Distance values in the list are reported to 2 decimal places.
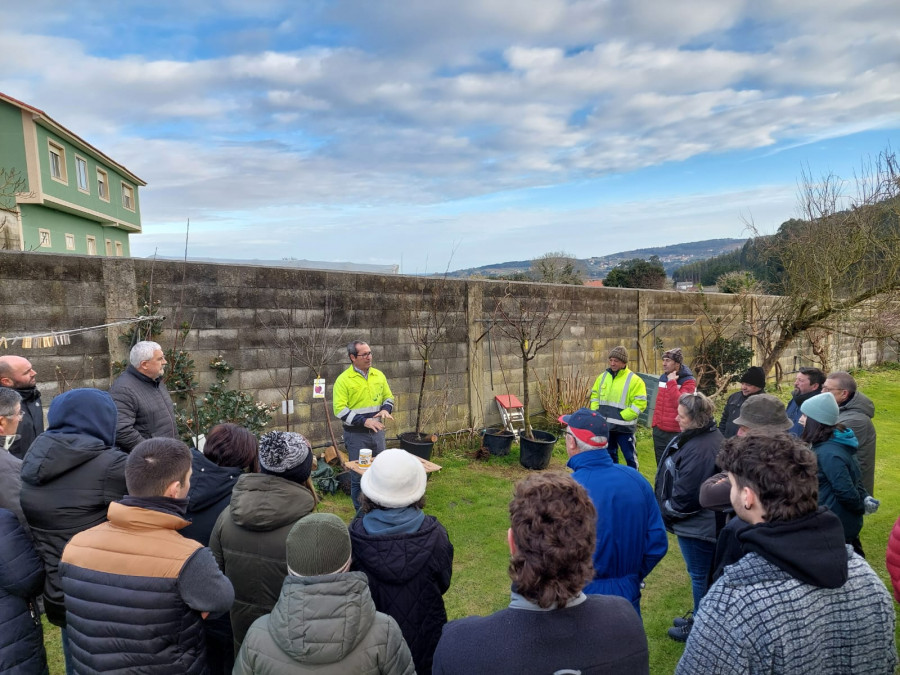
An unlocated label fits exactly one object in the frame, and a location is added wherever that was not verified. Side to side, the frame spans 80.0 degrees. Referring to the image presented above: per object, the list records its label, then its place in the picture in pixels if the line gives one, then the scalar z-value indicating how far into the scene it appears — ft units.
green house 63.26
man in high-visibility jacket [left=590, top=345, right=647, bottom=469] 19.11
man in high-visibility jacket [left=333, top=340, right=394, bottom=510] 17.44
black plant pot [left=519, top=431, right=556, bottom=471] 22.54
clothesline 14.38
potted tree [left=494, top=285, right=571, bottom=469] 22.76
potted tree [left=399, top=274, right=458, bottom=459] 23.41
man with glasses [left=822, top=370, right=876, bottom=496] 12.75
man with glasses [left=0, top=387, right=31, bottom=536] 7.74
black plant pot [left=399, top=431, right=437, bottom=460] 21.50
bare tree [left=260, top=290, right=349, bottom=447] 19.75
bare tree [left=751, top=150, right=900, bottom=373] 30.25
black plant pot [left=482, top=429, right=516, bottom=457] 23.81
